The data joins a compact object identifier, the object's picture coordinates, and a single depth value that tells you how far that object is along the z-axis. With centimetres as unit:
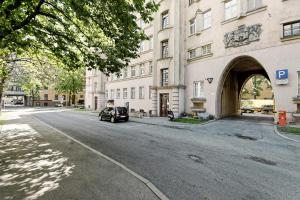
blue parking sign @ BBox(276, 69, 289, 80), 1398
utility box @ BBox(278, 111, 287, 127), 1371
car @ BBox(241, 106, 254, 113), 3036
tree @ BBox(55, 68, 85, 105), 5400
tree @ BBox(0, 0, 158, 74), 784
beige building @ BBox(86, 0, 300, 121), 1423
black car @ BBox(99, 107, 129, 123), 1989
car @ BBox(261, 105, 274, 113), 2886
